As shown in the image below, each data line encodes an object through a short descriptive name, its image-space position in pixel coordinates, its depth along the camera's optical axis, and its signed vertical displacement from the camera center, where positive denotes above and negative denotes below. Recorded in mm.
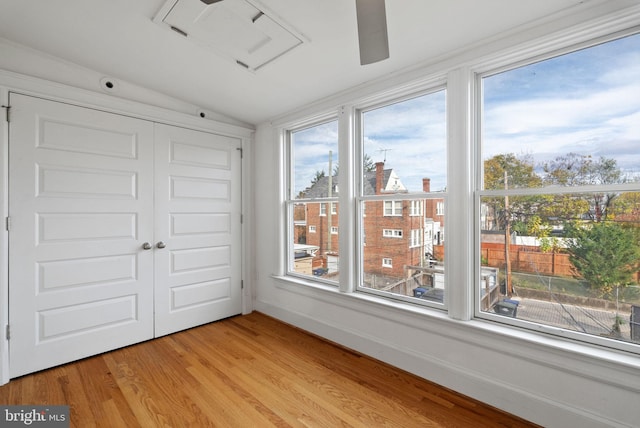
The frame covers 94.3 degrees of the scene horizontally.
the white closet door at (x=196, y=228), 2967 -154
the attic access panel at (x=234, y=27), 1799 +1235
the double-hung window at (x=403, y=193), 2277 +162
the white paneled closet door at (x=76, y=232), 2250 -150
